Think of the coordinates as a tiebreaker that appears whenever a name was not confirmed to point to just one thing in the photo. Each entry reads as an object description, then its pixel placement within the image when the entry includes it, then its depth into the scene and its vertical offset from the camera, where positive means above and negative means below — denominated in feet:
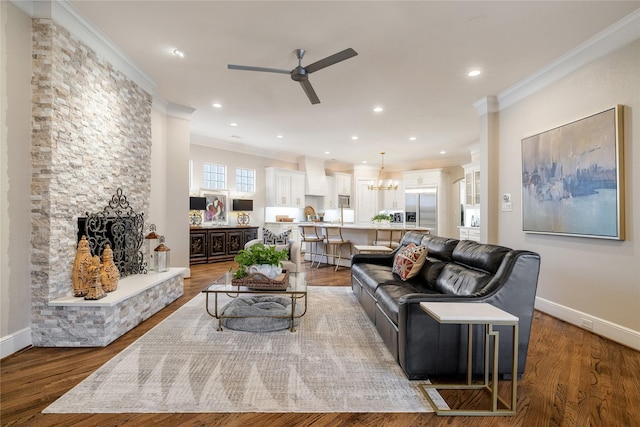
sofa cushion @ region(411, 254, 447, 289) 10.73 -1.99
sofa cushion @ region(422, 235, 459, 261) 10.98 -1.09
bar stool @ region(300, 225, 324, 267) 22.25 -1.16
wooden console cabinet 23.38 -1.91
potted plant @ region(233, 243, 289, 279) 10.72 -1.54
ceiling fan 9.35 +5.11
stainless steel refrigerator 32.73 +1.14
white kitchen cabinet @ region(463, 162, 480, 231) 25.88 +1.94
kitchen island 20.58 -1.14
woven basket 10.37 -2.18
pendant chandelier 29.99 +3.09
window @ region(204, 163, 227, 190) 25.78 +3.72
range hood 31.86 +4.52
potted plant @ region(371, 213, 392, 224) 26.32 +0.01
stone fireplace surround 9.01 +1.29
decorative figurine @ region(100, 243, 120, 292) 10.18 -1.81
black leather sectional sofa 7.17 -2.58
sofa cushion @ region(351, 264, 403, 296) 11.03 -2.27
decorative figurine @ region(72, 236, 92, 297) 9.62 -1.67
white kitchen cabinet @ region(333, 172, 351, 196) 35.12 +4.11
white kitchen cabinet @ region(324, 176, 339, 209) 34.71 +2.79
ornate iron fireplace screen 10.94 -0.50
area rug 6.31 -3.79
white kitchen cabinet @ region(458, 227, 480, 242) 25.54 -1.28
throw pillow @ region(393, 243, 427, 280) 11.43 -1.66
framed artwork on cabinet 25.62 +1.04
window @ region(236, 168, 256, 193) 28.07 +3.65
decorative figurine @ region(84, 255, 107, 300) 9.29 -2.06
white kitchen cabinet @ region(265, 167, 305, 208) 29.32 +3.11
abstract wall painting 9.89 +1.42
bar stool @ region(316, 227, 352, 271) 22.03 -1.74
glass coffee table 10.15 -2.39
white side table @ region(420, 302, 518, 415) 5.77 -1.94
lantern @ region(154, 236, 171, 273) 13.46 -1.64
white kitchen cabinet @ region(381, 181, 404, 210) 35.88 +2.36
